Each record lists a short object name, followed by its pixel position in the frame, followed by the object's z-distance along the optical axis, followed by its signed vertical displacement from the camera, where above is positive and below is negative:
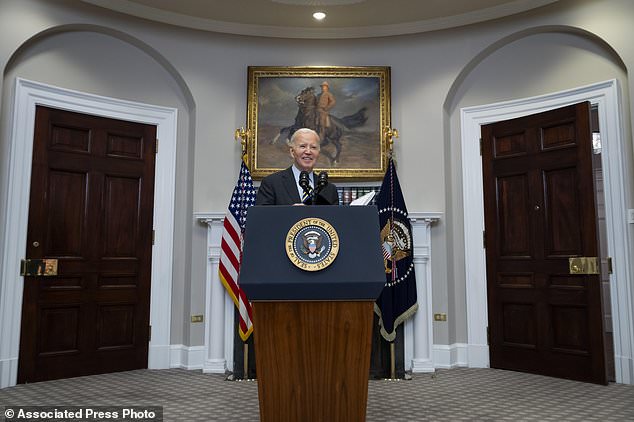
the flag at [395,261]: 4.94 +0.07
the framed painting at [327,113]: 5.66 +1.72
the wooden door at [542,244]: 4.73 +0.24
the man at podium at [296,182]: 3.06 +0.55
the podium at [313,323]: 2.38 -0.26
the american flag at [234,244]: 5.00 +0.23
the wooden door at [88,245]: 4.80 +0.22
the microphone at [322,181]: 2.50 +0.43
